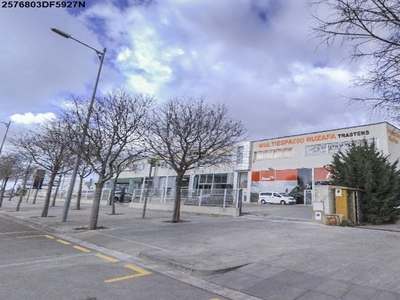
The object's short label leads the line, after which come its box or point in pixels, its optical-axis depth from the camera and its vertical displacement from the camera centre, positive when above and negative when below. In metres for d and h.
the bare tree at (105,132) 12.59 +3.18
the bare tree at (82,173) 24.16 +2.67
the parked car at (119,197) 36.14 +1.30
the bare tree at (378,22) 3.86 +2.79
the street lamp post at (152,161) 16.80 +2.82
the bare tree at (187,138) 15.12 +3.94
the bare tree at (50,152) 16.01 +2.84
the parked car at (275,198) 31.58 +2.64
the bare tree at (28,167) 21.40 +2.42
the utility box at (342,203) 12.86 +1.12
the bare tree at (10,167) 24.50 +2.51
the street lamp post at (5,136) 24.59 +5.10
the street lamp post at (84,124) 12.72 +3.48
